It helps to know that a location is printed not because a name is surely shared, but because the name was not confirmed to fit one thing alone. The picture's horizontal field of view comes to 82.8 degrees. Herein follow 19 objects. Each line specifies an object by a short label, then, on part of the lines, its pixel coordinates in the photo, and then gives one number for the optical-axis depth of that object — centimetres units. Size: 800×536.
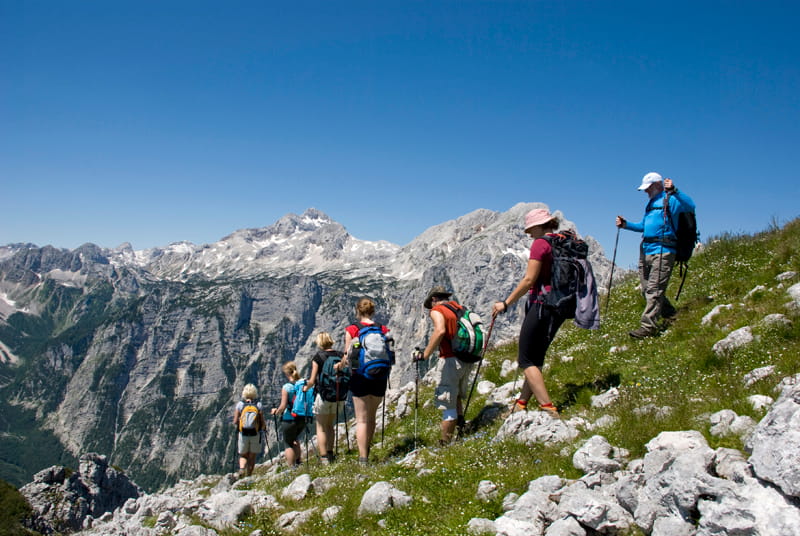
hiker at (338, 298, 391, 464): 1016
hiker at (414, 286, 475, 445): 934
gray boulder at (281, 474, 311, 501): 840
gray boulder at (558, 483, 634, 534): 466
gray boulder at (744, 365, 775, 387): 680
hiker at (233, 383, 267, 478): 1606
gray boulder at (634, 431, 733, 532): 406
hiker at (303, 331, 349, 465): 1205
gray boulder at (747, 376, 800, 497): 353
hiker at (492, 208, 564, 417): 834
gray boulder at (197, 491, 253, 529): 774
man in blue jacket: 1149
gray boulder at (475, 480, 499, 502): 628
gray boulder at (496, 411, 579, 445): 715
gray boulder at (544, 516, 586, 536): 469
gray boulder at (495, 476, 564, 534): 513
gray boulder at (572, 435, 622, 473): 572
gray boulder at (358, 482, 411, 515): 670
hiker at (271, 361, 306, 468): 1470
